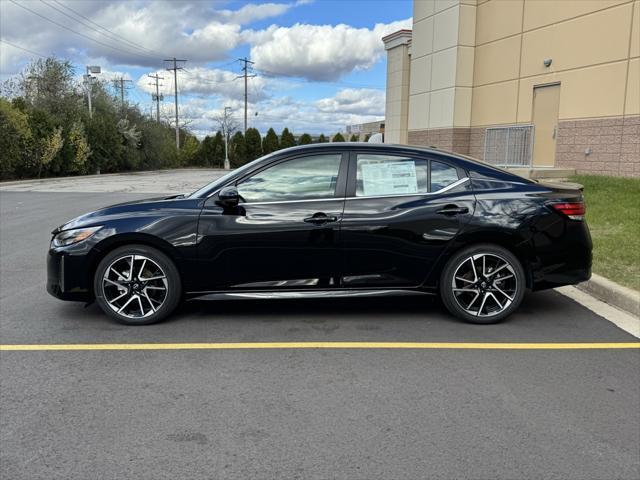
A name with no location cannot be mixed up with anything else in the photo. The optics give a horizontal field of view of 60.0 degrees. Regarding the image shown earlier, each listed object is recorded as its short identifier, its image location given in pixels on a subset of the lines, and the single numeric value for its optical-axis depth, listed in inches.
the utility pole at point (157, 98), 2597.4
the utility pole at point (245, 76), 2802.7
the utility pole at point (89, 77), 1450.5
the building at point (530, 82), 627.5
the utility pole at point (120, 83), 2236.7
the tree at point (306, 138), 2504.1
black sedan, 194.5
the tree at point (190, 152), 2484.0
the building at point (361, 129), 2893.7
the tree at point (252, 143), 2486.5
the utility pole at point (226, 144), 2336.4
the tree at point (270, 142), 2511.1
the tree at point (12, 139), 1076.5
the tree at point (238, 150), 2485.2
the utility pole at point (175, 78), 2748.3
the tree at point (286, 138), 2551.7
